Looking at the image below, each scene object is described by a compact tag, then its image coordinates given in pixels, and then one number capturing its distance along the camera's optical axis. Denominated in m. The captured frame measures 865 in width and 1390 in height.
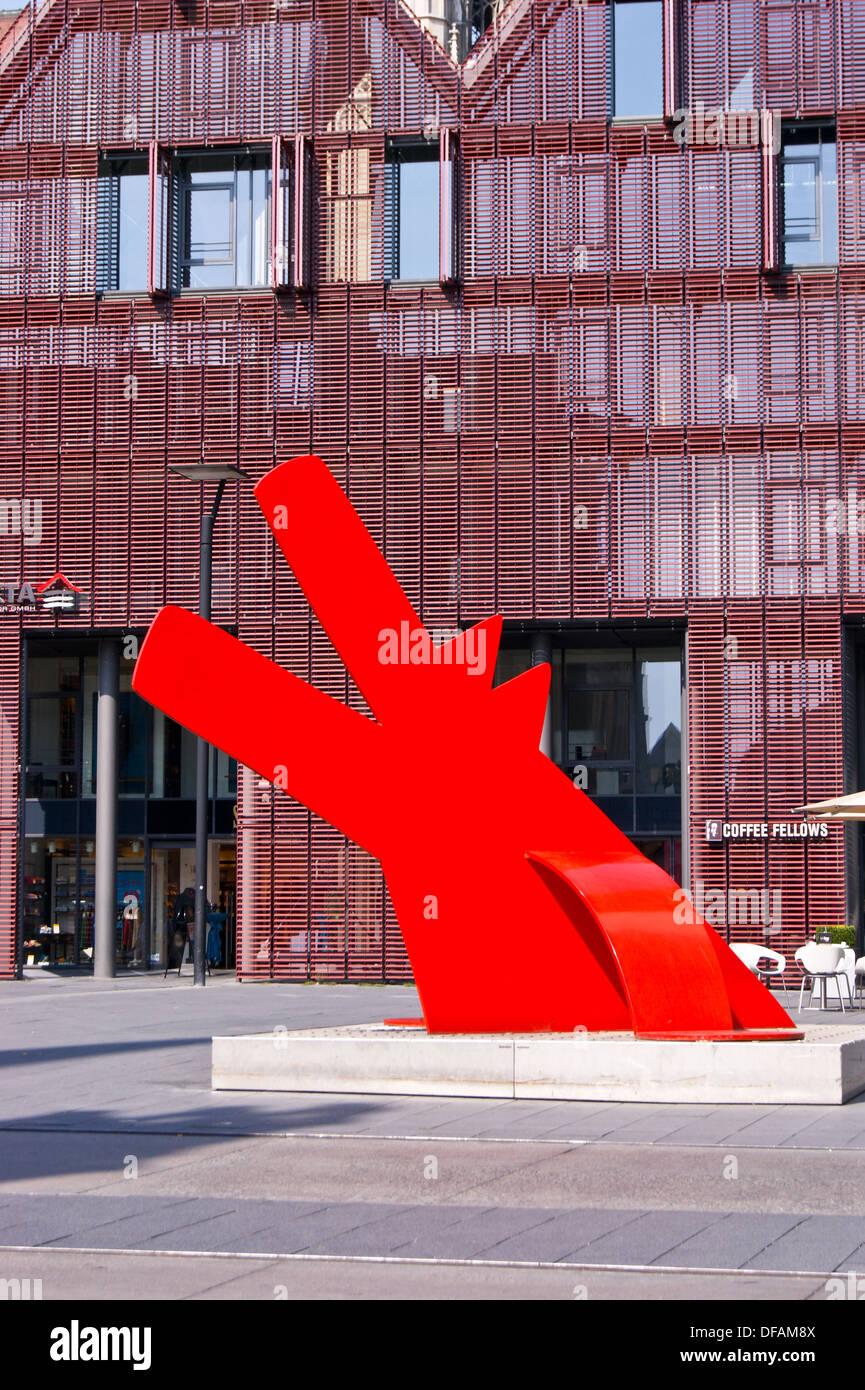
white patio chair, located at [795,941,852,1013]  23.60
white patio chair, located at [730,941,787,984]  23.81
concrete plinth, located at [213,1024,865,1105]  13.32
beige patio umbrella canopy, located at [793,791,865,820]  22.56
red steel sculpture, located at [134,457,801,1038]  14.31
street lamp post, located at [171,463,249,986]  29.28
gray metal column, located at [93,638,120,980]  33.34
